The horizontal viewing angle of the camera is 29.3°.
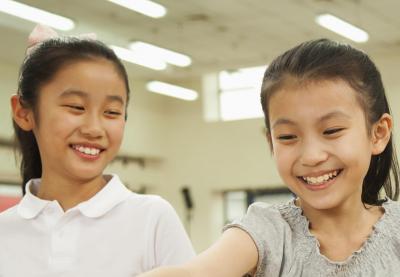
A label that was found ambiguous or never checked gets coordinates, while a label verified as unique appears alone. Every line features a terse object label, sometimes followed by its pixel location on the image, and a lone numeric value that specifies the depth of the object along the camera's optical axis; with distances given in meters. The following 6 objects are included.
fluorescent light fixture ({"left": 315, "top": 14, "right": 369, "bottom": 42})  8.89
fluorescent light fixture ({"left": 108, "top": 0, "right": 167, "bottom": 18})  8.34
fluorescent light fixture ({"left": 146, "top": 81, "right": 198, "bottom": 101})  12.16
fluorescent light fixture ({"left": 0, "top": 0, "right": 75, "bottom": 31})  7.95
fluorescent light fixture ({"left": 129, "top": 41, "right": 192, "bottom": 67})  9.79
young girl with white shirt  1.77
